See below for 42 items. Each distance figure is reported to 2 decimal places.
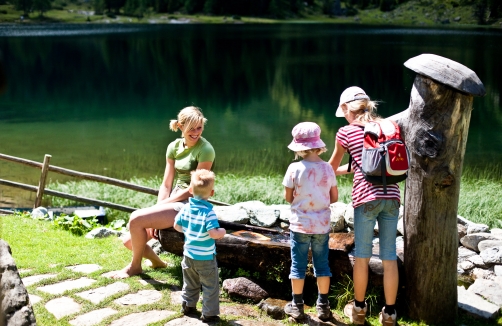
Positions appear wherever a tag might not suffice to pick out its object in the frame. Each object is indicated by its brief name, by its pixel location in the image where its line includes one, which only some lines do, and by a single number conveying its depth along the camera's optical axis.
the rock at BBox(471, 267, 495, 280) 5.94
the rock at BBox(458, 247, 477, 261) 6.39
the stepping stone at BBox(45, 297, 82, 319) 4.51
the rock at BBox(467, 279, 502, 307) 5.02
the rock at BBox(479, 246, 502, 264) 6.02
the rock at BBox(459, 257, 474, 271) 6.17
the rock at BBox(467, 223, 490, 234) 6.97
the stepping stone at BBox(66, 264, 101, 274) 5.57
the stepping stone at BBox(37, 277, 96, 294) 4.98
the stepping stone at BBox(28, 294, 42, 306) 4.68
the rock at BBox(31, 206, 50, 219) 8.48
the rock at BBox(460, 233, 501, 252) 6.54
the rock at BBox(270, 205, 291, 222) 7.18
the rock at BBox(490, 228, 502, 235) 7.35
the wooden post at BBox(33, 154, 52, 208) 9.06
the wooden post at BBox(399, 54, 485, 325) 4.34
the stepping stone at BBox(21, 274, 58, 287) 5.14
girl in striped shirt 4.47
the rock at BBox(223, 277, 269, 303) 5.10
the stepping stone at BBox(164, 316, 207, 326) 4.41
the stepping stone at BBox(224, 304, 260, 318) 4.78
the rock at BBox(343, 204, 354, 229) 6.91
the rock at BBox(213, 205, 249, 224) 6.95
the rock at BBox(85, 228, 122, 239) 7.44
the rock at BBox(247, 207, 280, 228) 7.05
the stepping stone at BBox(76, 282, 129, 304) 4.81
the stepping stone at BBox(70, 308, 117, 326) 4.38
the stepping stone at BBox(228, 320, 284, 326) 4.48
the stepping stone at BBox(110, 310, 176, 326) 4.39
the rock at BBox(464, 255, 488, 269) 6.12
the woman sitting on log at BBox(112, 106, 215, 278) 5.21
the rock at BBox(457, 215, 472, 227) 7.15
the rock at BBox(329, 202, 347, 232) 6.91
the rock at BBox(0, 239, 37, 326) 3.40
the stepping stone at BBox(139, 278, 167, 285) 5.22
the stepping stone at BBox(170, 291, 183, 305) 4.84
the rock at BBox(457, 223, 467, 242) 6.86
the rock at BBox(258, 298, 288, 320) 4.71
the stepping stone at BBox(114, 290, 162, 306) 4.78
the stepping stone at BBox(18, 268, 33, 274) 5.42
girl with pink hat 4.47
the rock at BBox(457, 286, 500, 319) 4.71
